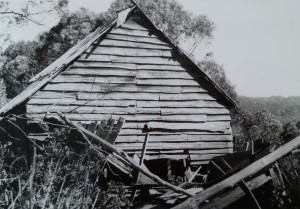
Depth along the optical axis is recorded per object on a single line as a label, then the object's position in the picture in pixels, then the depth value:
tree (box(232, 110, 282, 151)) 24.69
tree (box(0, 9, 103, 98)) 36.91
